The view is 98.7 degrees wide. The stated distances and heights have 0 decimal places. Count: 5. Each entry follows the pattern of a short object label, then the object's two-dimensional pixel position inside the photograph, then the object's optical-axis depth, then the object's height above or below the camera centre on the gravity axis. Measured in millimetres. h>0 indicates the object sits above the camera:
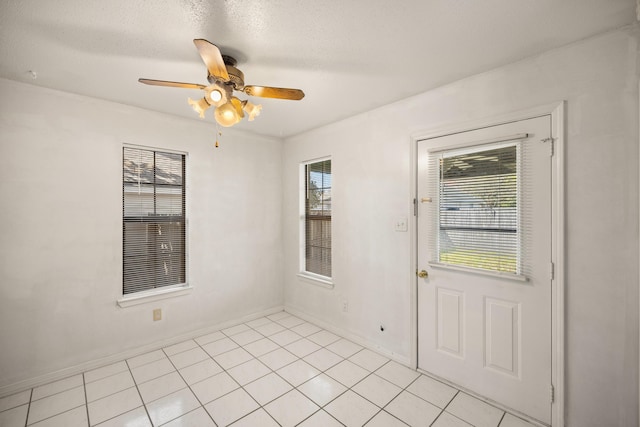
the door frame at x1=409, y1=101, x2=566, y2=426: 1772 -261
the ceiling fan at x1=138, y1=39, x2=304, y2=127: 1661 +812
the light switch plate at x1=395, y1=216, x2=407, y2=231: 2613 -104
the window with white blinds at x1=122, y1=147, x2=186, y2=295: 2844 -73
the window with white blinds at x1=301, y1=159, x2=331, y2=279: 3537 -80
